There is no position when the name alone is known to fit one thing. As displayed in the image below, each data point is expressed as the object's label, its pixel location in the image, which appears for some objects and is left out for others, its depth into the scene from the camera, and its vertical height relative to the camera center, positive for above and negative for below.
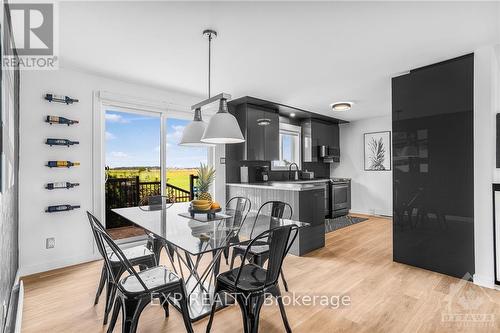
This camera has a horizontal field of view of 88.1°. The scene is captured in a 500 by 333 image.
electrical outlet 3.12 -0.91
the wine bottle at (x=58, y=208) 3.10 -0.49
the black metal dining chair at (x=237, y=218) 2.13 -0.49
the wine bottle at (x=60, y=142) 3.07 +0.31
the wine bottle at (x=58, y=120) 3.08 +0.58
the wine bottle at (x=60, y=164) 3.09 +0.05
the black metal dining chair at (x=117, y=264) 2.05 -0.80
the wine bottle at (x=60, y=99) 3.09 +0.85
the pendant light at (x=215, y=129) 2.08 +0.33
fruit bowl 2.54 -0.37
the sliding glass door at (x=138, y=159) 3.85 +0.14
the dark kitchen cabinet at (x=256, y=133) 4.79 +0.66
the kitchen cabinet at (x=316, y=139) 6.25 +0.70
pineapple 2.57 -0.14
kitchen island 3.65 -0.58
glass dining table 1.71 -0.49
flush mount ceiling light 4.78 +1.14
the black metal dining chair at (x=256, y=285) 1.67 -0.80
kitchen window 5.94 +0.49
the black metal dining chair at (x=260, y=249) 2.33 -0.77
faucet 6.11 -0.10
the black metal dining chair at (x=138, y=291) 1.59 -0.80
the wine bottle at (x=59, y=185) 3.09 -0.21
